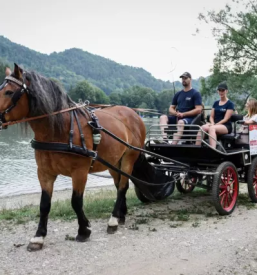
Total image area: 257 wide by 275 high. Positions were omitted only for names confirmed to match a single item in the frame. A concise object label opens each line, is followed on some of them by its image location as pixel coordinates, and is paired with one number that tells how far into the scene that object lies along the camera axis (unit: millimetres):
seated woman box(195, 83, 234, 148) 6410
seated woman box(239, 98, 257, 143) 7073
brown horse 4078
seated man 6649
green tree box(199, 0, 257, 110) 25281
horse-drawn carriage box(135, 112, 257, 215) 6324
